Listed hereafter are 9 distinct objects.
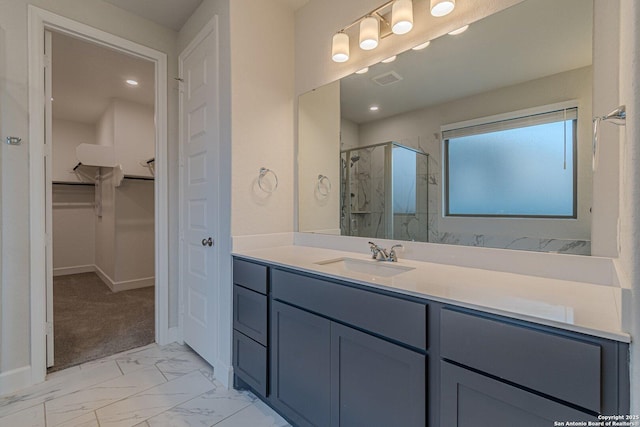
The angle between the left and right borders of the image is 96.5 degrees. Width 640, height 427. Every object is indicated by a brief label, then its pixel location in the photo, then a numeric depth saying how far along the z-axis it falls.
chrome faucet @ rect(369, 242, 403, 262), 1.57
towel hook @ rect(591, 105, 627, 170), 0.71
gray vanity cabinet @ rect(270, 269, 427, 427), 0.99
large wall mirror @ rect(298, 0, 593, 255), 1.15
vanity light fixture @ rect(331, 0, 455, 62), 1.41
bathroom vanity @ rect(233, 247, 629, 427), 0.69
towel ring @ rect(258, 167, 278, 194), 2.01
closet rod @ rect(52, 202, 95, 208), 4.72
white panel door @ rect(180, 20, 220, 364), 1.99
